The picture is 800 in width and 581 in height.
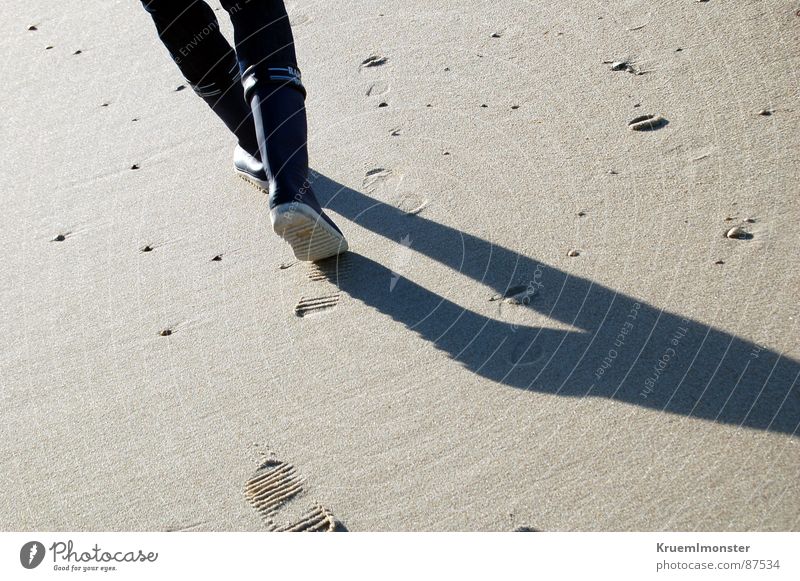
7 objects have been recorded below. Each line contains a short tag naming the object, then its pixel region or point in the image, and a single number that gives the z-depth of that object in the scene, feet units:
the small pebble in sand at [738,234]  8.78
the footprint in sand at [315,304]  9.37
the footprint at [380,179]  10.76
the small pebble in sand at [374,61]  12.97
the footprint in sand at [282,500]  7.34
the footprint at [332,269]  9.70
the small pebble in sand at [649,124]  10.46
